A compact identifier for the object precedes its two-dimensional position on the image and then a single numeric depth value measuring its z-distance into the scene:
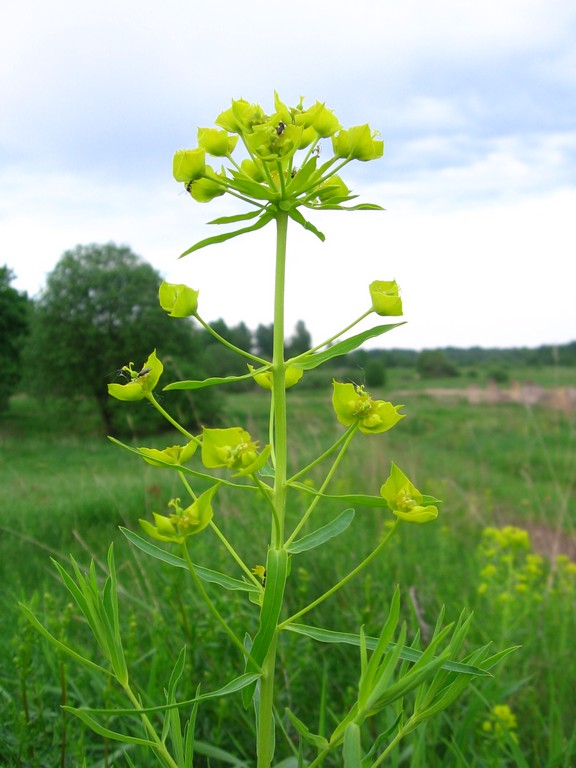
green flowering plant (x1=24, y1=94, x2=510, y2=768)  0.24
